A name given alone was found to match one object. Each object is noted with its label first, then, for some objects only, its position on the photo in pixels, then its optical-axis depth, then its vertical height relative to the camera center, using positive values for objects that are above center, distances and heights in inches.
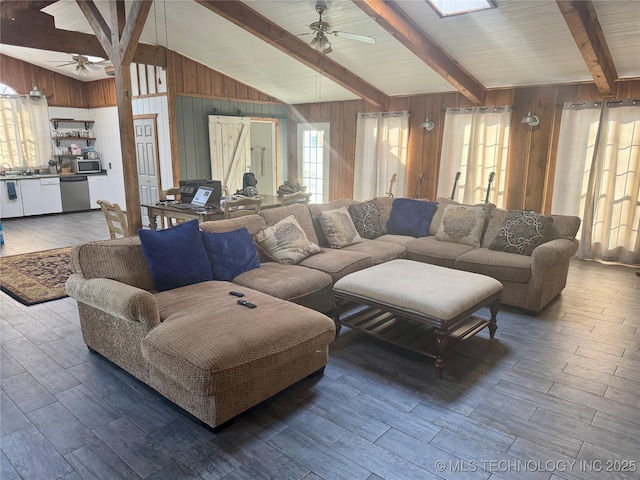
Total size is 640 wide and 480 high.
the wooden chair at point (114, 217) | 168.4 -24.2
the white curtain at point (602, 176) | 208.8 -8.9
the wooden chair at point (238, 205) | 179.3 -20.8
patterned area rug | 163.2 -51.6
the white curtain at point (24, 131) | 334.6 +18.4
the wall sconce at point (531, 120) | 228.2 +19.9
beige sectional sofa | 83.9 -36.8
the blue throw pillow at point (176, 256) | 114.2 -27.0
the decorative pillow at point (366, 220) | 190.5 -27.6
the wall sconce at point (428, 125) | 265.7 +19.9
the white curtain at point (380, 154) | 286.4 +2.1
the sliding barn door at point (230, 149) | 308.3 +5.2
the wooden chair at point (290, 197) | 189.2 -18.0
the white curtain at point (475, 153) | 244.4 +2.7
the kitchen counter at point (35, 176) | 323.3 -16.3
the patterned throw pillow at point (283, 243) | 147.4 -29.7
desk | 182.0 -24.6
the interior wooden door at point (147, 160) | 298.4 -3.0
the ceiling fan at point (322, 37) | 168.4 +46.8
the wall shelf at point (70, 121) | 360.2 +28.6
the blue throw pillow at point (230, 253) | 130.1 -29.7
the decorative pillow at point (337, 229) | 170.4 -28.4
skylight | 163.8 +58.6
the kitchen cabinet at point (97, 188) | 373.1 -28.4
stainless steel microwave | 366.3 -8.5
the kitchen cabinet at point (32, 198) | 322.0 -33.2
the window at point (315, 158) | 333.4 -1.1
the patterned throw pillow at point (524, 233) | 160.9 -28.0
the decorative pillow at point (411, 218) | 193.9 -27.2
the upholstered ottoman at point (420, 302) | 107.3 -37.7
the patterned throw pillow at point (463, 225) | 176.4 -27.7
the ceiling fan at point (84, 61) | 238.4 +52.7
